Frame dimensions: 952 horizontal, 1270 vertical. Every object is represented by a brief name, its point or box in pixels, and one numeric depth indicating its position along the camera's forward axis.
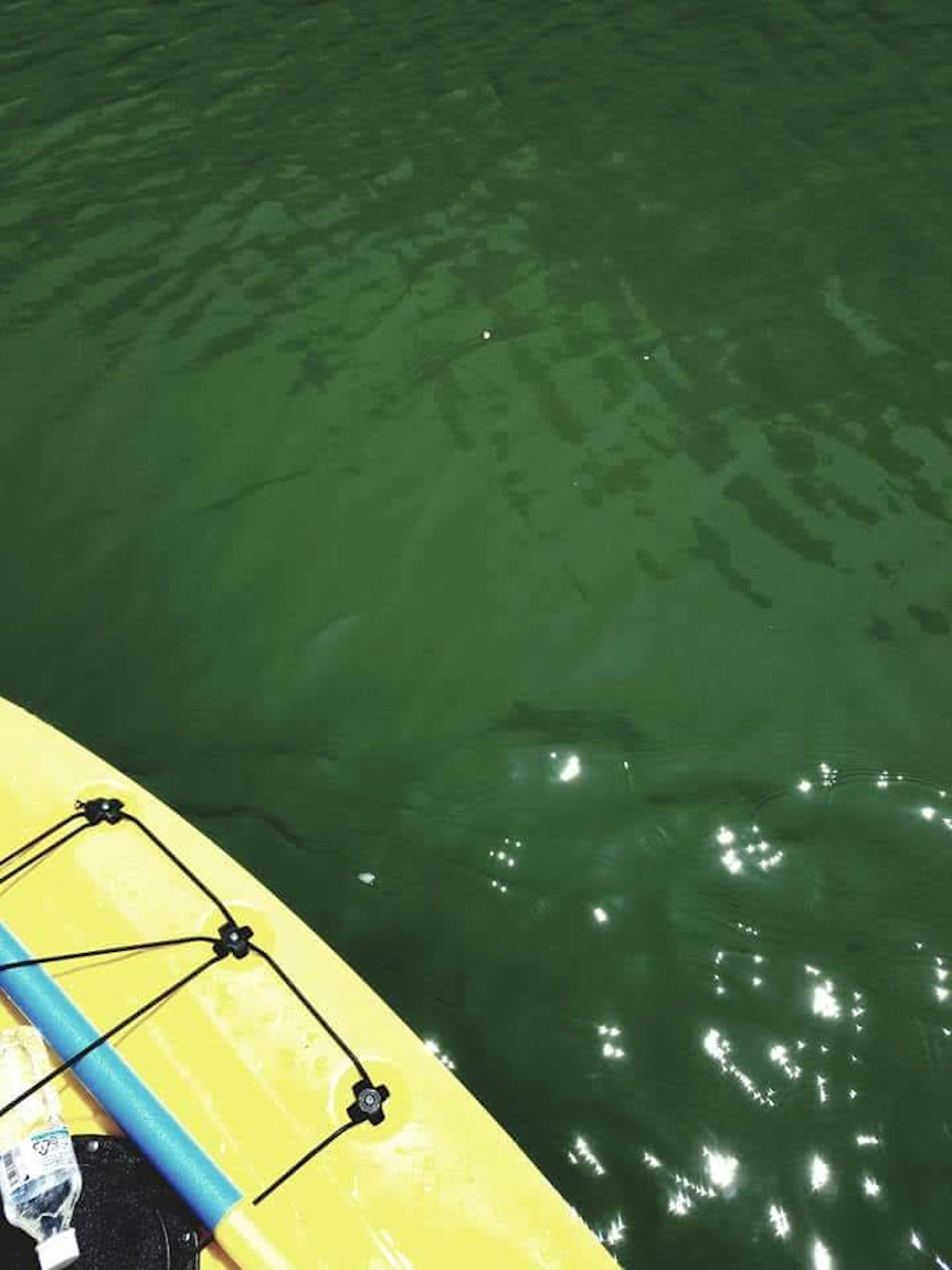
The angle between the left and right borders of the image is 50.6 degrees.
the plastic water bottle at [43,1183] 2.04
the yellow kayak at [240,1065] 2.20
